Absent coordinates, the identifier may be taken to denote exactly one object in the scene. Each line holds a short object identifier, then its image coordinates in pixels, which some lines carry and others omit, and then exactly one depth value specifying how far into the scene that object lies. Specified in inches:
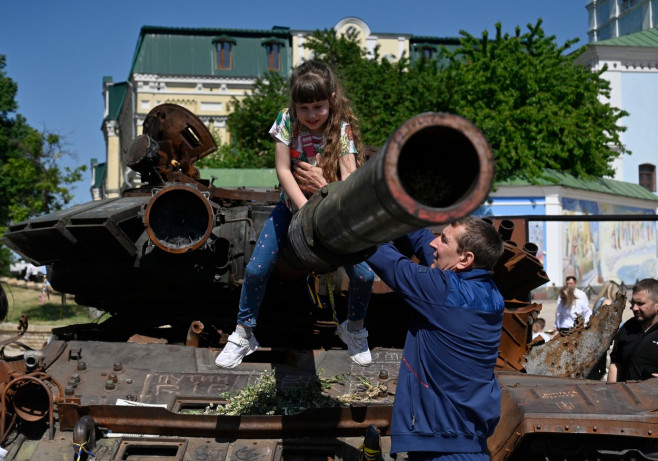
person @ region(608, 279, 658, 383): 239.3
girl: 152.7
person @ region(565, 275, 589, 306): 458.8
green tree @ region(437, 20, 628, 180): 1008.2
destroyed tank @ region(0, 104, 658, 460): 113.9
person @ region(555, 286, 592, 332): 448.1
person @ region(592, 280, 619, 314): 510.6
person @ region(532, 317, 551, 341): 489.1
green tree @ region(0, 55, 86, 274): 1088.2
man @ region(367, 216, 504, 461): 145.1
